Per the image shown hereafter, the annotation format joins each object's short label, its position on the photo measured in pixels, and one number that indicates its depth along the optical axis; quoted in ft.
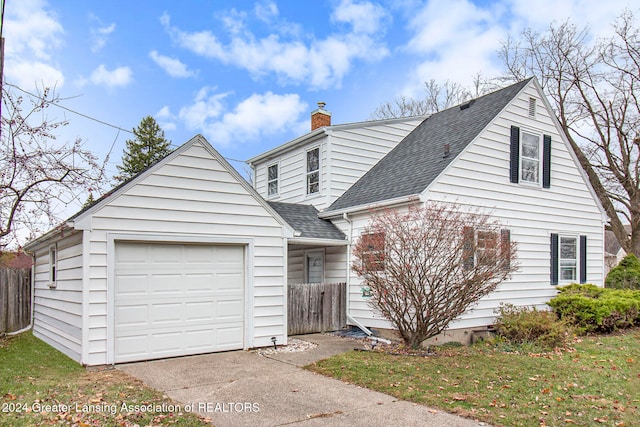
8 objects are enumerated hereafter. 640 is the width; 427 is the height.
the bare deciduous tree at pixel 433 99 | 99.97
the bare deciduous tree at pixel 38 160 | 31.35
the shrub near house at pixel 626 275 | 55.16
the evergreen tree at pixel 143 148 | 123.54
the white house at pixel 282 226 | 27.84
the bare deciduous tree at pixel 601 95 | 75.97
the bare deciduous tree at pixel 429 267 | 30.04
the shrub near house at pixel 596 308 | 38.78
